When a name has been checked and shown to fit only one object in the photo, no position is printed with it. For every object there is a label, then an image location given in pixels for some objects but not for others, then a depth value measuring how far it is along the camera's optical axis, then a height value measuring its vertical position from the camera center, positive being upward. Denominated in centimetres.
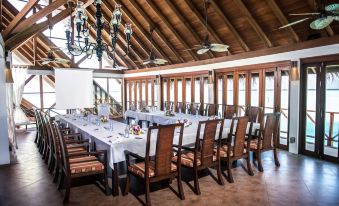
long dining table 324 -60
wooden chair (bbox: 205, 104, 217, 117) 673 -36
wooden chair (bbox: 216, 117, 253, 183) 372 -81
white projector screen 1035 +48
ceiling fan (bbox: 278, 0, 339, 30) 300 +109
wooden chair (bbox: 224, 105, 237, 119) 618 -36
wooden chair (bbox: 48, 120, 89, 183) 355 -85
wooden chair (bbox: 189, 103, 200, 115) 719 -34
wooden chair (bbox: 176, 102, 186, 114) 767 -28
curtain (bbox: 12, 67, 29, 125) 859 +35
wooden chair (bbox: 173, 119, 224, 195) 333 -82
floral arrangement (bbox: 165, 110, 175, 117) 648 -44
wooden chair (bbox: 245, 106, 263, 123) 552 -37
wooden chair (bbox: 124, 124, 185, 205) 289 -84
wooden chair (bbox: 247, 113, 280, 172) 418 -74
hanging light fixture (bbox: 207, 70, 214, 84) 795 +69
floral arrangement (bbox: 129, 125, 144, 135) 373 -50
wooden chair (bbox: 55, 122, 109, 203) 307 -90
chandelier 366 +116
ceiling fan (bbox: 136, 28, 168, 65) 669 +107
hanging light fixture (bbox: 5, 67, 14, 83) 530 +53
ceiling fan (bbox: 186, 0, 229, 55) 493 +107
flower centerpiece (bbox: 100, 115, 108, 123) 514 -44
